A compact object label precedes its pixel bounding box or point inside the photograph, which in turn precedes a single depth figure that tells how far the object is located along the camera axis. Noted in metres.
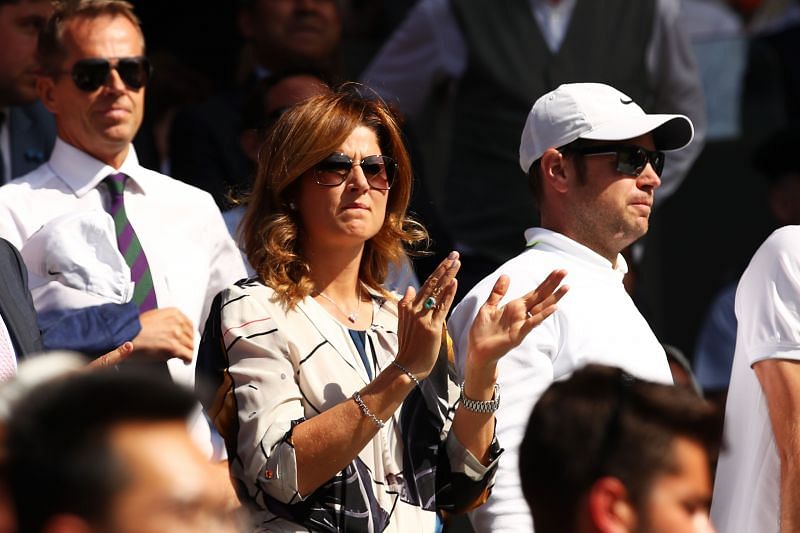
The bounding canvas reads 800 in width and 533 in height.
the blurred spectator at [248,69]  12.46
